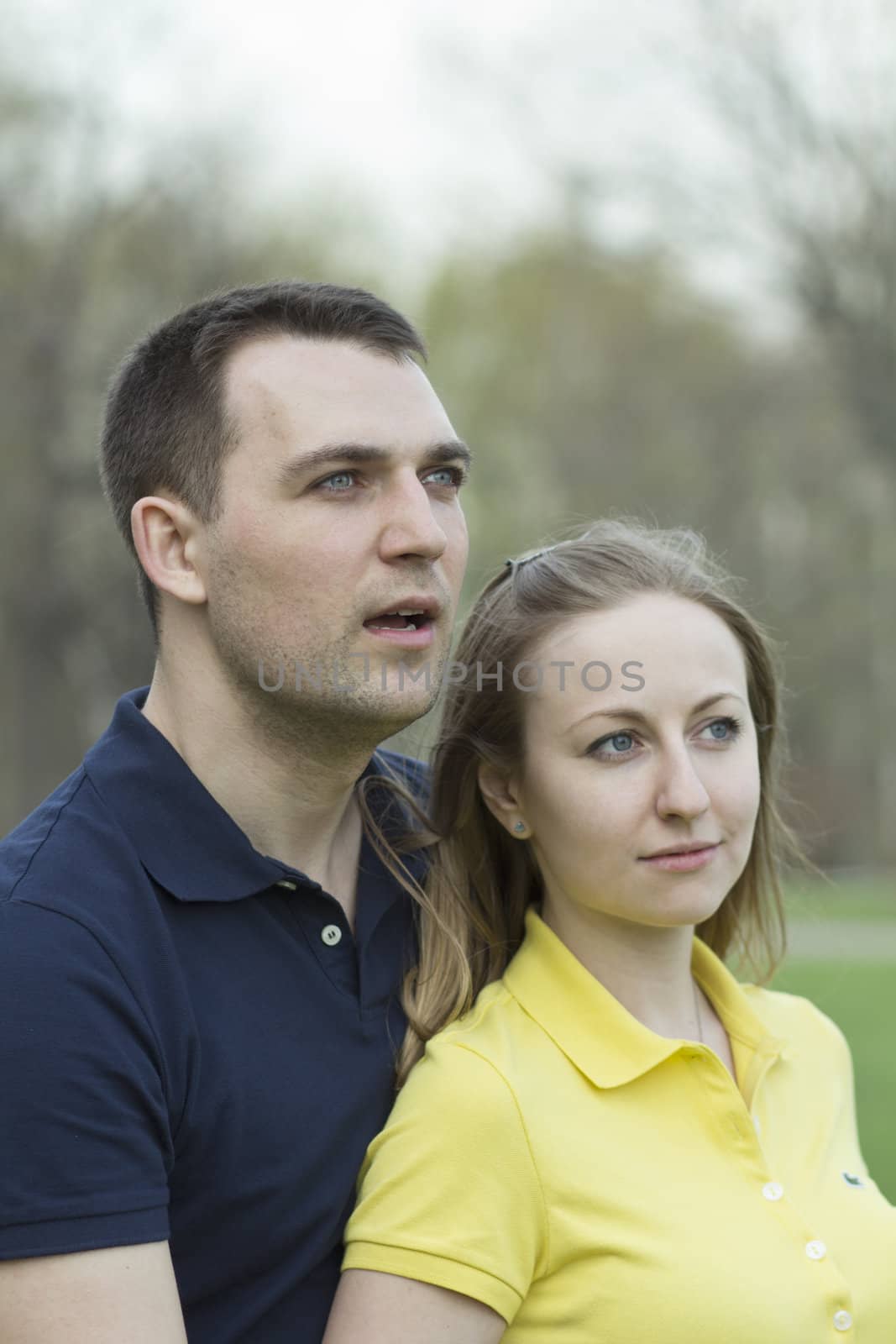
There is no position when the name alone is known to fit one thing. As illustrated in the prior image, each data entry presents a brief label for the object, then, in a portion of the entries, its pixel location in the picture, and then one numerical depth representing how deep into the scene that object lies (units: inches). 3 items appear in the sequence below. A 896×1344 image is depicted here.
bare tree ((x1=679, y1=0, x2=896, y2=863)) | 708.7
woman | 83.0
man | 80.2
